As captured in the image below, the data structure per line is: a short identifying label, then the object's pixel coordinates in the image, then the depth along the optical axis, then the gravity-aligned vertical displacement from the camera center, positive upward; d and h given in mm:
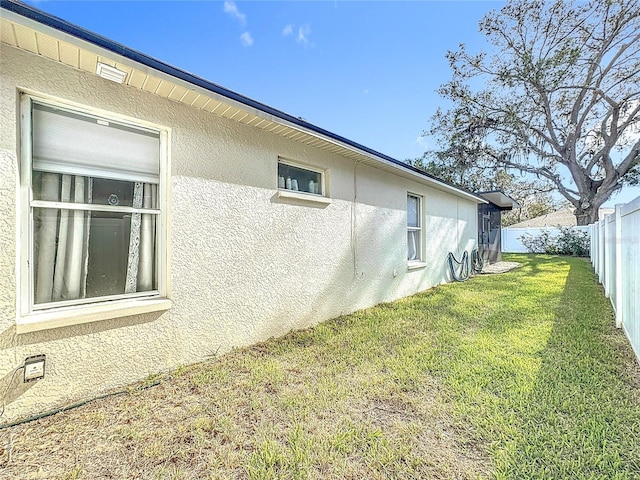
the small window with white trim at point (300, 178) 5098 +1176
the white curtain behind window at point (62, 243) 2877 -30
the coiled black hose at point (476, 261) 12812 -622
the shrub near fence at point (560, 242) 20278 +457
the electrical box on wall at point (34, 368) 2643 -1123
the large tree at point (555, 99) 17719 +9788
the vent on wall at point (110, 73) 2842 +1612
